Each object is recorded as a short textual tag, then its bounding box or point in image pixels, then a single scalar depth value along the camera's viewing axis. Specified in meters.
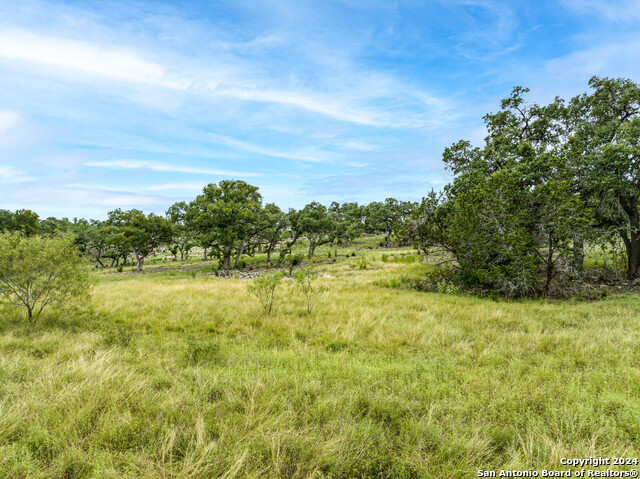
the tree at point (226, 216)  26.41
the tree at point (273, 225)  31.66
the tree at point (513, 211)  11.27
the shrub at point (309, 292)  9.88
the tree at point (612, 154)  11.78
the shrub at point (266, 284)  9.54
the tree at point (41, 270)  7.61
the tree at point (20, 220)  44.38
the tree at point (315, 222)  31.44
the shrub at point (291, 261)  28.84
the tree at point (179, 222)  33.50
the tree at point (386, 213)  53.75
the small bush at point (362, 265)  22.68
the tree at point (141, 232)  29.22
